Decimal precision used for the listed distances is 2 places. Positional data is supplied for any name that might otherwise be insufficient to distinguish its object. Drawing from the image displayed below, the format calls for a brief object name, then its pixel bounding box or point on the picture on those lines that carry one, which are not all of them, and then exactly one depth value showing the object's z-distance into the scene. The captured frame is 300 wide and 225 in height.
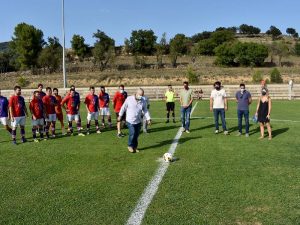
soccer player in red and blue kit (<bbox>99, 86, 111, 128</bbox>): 11.21
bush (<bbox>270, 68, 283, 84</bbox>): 35.04
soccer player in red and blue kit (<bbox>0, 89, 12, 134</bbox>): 9.67
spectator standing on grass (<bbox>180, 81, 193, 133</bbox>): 10.44
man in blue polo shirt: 9.47
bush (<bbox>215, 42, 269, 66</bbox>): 51.26
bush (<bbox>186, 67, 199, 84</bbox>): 36.48
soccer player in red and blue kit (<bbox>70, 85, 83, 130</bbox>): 10.39
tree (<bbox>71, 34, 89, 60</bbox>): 58.50
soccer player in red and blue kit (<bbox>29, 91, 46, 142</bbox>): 9.63
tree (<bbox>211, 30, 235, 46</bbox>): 63.64
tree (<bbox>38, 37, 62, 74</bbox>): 50.49
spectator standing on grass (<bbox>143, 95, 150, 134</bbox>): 10.49
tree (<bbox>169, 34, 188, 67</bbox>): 53.92
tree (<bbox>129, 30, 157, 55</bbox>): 60.50
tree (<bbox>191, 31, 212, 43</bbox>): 84.10
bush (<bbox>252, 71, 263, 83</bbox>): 36.39
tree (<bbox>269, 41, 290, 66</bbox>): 54.19
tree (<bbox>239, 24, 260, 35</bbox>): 97.11
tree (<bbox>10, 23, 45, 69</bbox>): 52.83
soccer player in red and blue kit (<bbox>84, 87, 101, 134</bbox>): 10.52
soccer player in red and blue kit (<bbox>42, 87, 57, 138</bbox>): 10.14
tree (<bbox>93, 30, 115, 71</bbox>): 51.35
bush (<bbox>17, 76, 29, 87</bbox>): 41.32
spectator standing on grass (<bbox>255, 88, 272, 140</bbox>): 9.03
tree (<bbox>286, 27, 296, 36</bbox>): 98.64
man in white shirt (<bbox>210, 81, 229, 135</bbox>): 9.78
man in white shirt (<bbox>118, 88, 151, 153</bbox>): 7.76
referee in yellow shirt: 13.11
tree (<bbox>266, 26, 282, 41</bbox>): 89.82
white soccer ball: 6.79
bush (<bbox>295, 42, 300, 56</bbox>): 61.62
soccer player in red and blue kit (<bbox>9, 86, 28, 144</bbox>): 9.18
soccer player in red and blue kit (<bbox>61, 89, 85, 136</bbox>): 10.27
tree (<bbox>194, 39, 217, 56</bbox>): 62.56
